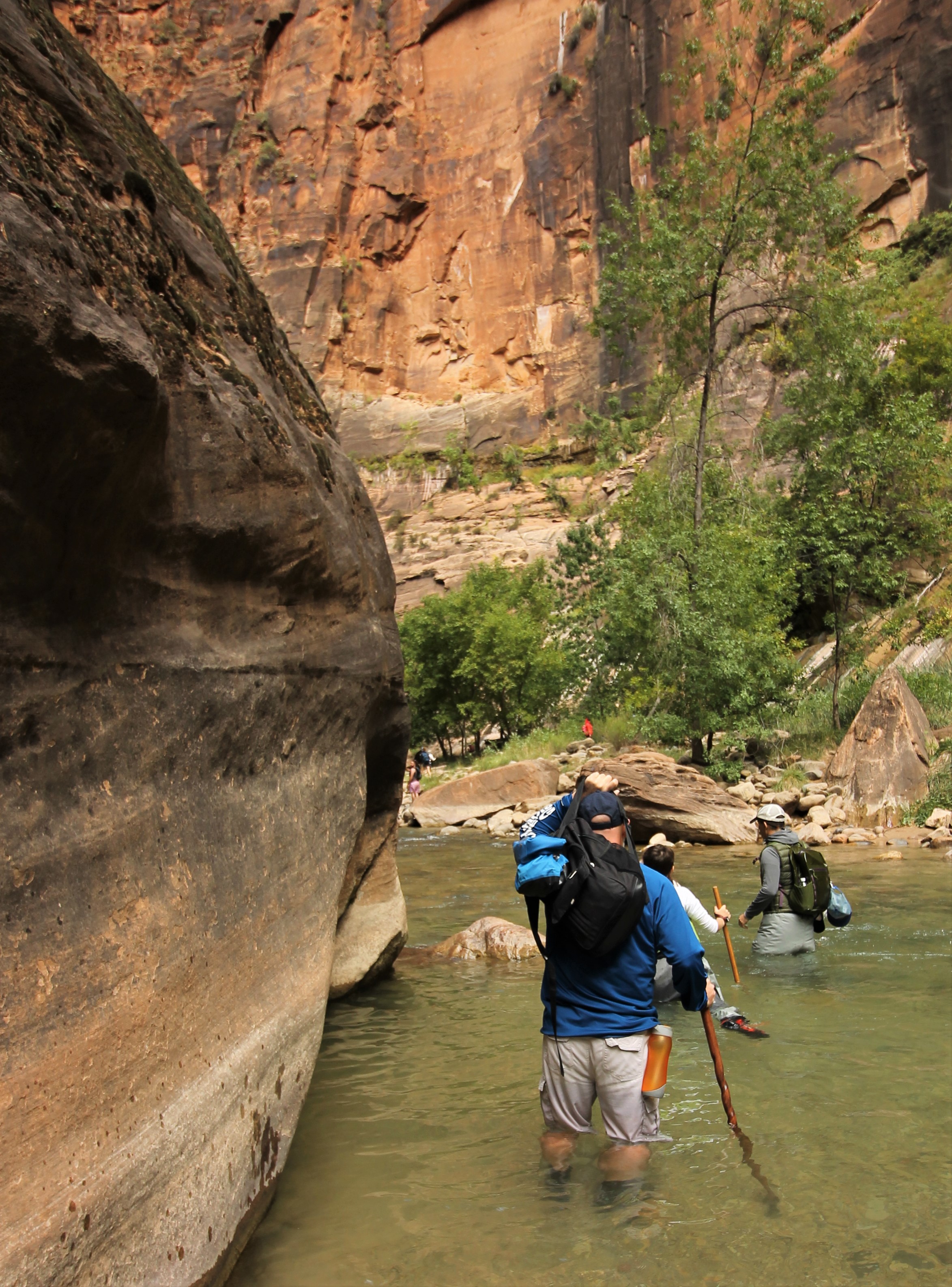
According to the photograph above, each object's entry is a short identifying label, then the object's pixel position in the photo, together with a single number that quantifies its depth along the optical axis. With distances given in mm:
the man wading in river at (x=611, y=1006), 3873
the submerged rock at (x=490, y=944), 8078
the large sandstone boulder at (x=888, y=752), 14406
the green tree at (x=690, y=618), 18734
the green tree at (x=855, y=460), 21422
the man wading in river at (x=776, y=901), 7215
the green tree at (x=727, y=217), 21391
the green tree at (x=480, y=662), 29250
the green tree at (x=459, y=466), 48844
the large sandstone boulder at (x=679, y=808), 14055
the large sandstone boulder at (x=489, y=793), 19172
